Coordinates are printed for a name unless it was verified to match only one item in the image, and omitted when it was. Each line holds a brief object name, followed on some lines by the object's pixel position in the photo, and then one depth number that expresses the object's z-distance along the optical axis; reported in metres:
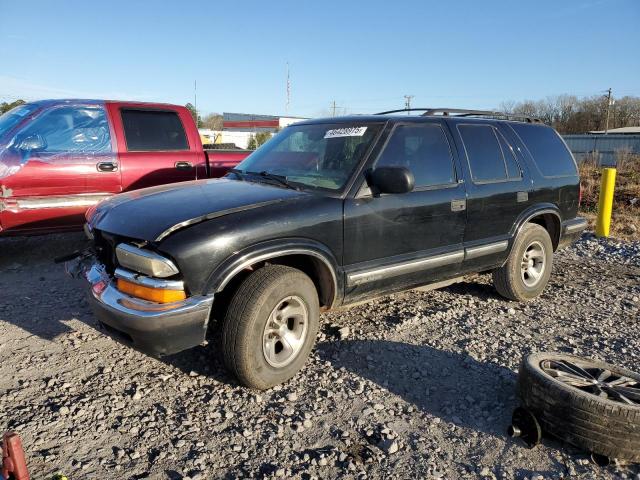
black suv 2.90
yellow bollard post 8.22
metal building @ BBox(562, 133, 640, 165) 31.94
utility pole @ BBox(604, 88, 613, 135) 63.67
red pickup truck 5.32
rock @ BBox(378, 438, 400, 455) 2.70
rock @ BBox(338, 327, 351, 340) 4.07
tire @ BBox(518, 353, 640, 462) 2.55
